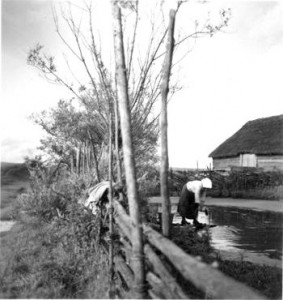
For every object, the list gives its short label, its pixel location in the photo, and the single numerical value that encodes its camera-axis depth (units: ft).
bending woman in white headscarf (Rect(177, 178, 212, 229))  31.19
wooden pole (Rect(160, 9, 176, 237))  15.23
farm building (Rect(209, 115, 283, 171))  87.92
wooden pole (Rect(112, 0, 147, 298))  13.93
